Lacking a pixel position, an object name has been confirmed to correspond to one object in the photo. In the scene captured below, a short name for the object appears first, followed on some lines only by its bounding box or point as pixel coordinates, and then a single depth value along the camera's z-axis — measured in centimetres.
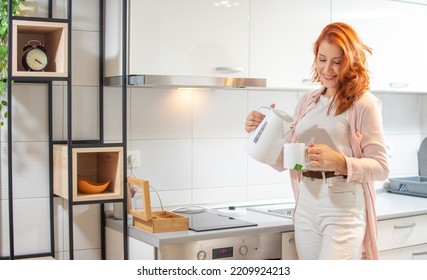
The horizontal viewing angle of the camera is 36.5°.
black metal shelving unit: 250
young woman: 238
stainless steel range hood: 263
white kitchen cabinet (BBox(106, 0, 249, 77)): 267
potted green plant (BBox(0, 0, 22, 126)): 259
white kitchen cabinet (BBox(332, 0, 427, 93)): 328
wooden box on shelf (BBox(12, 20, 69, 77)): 247
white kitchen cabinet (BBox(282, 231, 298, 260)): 274
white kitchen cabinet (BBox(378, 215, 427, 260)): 302
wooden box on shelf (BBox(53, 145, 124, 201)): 262
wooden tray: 255
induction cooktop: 263
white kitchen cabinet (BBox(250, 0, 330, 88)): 296
